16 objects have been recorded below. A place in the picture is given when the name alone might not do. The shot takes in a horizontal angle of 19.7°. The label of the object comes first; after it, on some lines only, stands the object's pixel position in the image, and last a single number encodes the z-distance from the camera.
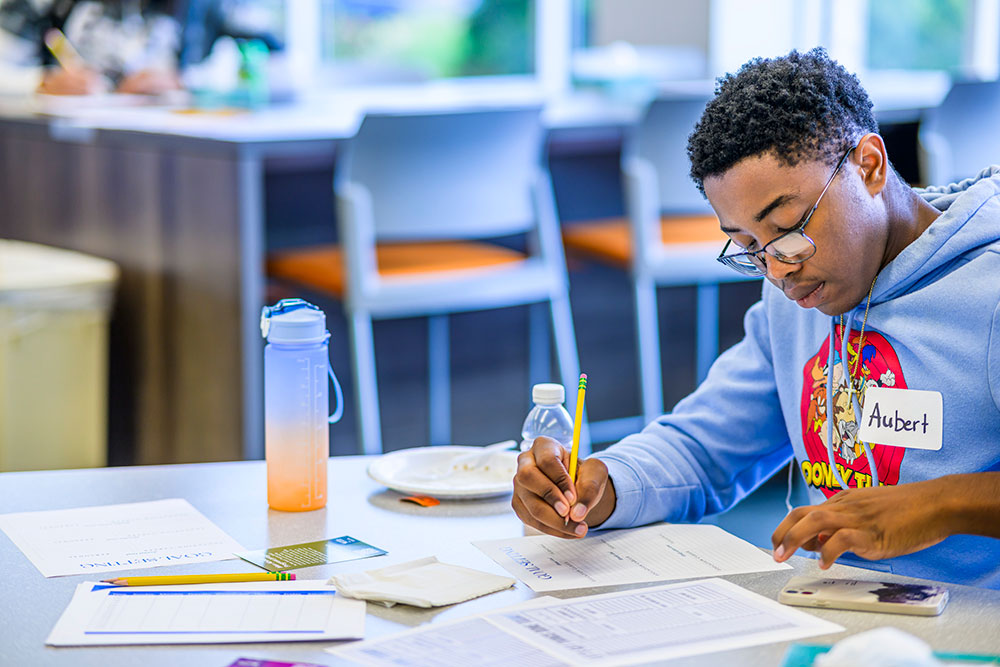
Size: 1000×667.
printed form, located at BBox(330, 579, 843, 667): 2.87
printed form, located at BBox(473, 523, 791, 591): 3.08
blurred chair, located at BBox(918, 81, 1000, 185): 5.82
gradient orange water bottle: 3.29
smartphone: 2.97
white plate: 3.36
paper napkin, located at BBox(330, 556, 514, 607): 3.00
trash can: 5.18
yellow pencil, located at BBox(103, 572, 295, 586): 3.04
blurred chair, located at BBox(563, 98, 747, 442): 5.51
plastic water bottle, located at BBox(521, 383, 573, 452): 3.45
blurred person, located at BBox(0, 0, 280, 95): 7.94
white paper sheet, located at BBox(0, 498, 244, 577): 3.12
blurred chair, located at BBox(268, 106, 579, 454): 4.66
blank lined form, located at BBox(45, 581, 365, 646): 2.92
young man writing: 3.19
